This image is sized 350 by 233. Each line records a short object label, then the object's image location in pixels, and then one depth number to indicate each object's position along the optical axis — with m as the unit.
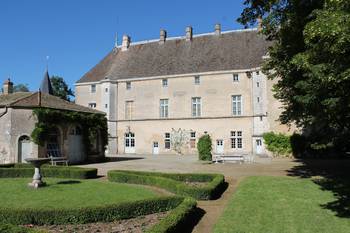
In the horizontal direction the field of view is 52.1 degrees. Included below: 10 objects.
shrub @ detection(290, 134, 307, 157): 28.59
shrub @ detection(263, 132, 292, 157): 29.03
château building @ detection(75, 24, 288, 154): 34.50
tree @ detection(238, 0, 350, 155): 7.46
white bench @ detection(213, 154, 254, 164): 24.09
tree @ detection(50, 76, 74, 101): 66.53
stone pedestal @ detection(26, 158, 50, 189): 14.09
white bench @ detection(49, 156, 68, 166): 22.49
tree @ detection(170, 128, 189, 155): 36.56
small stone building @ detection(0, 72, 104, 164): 22.42
